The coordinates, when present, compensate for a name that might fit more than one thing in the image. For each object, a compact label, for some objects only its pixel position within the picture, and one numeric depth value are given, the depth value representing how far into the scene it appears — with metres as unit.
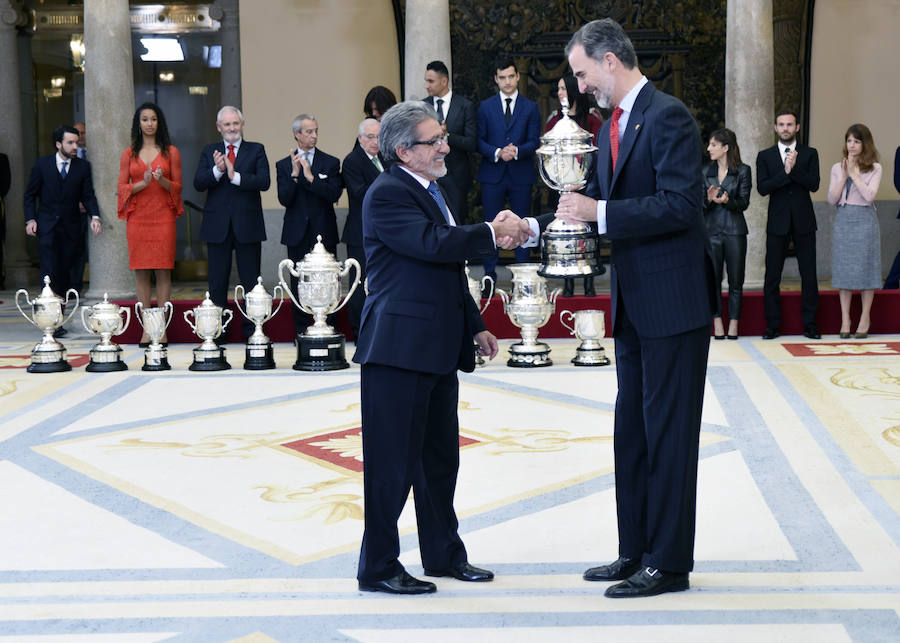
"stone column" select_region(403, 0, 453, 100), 10.31
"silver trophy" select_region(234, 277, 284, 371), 8.22
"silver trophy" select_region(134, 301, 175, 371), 8.20
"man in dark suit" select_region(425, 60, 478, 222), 9.27
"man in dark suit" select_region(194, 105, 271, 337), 8.86
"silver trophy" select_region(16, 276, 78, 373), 8.24
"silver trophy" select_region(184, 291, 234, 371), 8.21
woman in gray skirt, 8.83
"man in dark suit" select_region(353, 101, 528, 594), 3.64
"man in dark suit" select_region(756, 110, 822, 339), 8.89
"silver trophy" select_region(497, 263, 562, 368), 8.13
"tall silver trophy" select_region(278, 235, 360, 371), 8.12
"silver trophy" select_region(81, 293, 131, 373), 8.22
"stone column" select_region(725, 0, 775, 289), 10.13
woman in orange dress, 8.97
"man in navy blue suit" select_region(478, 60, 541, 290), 9.38
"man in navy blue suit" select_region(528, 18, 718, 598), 3.55
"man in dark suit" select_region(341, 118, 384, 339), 8.53
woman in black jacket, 8.82
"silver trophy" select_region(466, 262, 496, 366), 7.73
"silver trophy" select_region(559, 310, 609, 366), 8.03
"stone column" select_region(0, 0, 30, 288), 13.40
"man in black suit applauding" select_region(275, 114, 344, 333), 8.85
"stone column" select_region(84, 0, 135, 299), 9.88
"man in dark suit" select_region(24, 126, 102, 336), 9.67
